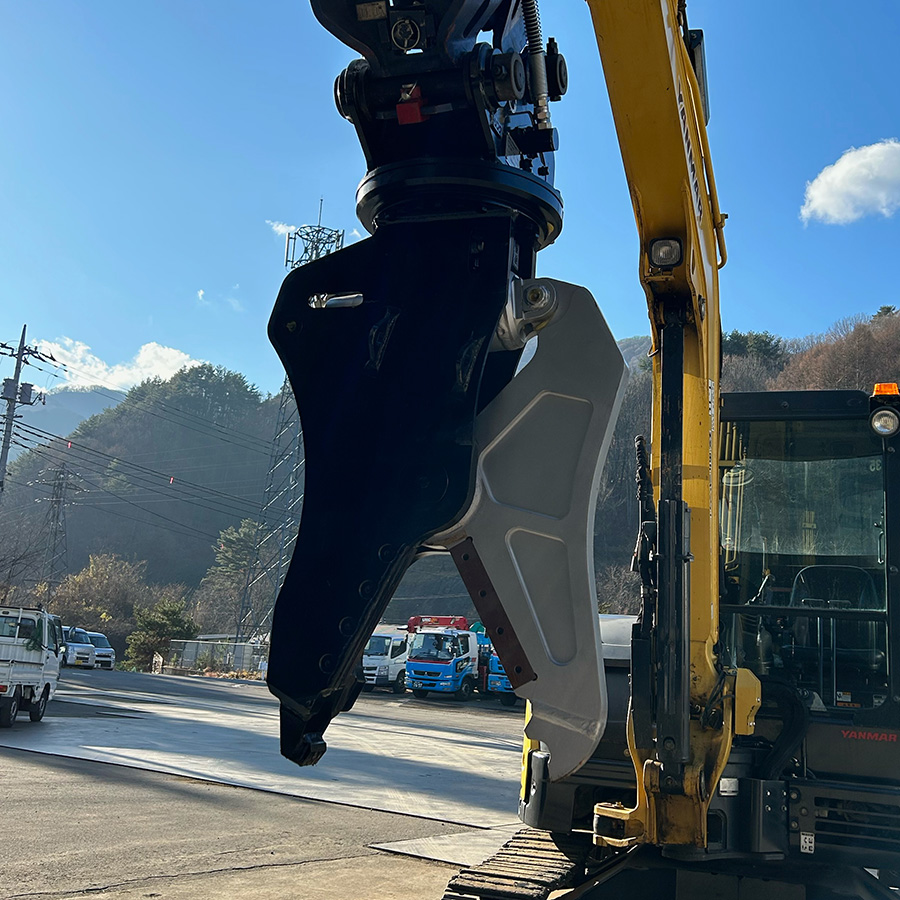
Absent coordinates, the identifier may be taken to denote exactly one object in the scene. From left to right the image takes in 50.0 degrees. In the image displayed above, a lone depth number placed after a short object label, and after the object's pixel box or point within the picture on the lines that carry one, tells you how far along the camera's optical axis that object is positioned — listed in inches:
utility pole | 1620.3
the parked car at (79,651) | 1350.9
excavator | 74.7
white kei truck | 560.1
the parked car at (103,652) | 1413.6
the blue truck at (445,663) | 1119.6
